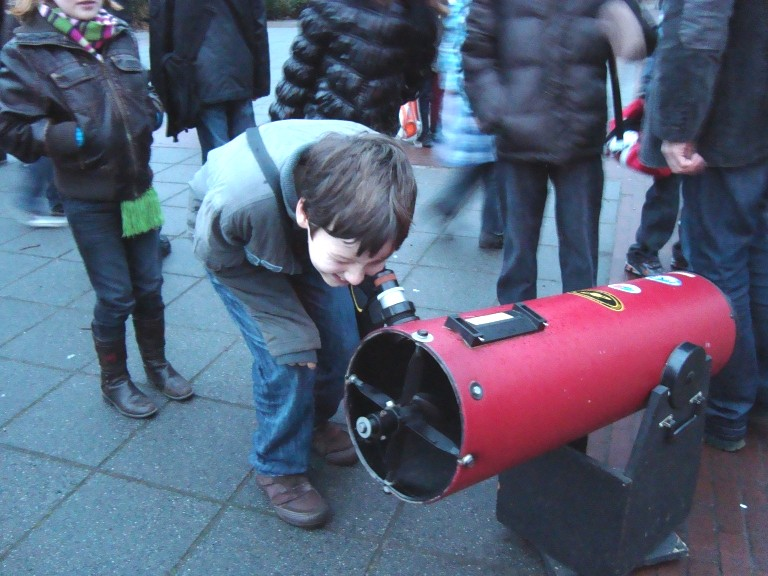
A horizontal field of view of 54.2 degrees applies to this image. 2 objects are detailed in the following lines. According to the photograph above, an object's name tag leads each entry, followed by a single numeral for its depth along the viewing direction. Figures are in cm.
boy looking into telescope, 177
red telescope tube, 164
